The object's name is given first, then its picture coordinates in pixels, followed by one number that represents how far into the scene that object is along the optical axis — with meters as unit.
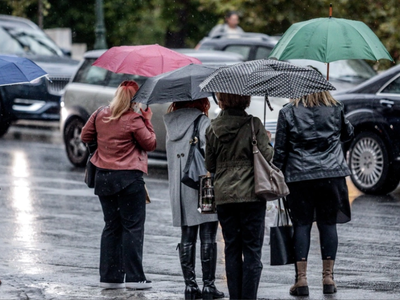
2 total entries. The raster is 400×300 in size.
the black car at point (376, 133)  25.34
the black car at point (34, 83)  38.56
